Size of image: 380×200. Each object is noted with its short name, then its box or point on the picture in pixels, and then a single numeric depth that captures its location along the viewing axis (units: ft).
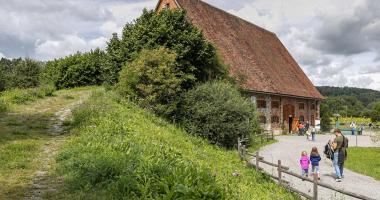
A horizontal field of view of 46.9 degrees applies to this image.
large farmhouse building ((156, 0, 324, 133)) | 122.72
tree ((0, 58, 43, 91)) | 138.00
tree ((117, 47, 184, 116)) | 75.66
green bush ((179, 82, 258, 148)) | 78.28
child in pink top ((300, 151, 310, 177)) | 57.31
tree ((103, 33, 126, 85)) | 92.63
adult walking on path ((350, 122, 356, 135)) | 160.45
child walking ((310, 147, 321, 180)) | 57.81
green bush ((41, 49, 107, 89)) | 119.96
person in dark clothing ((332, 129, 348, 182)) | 55.98
